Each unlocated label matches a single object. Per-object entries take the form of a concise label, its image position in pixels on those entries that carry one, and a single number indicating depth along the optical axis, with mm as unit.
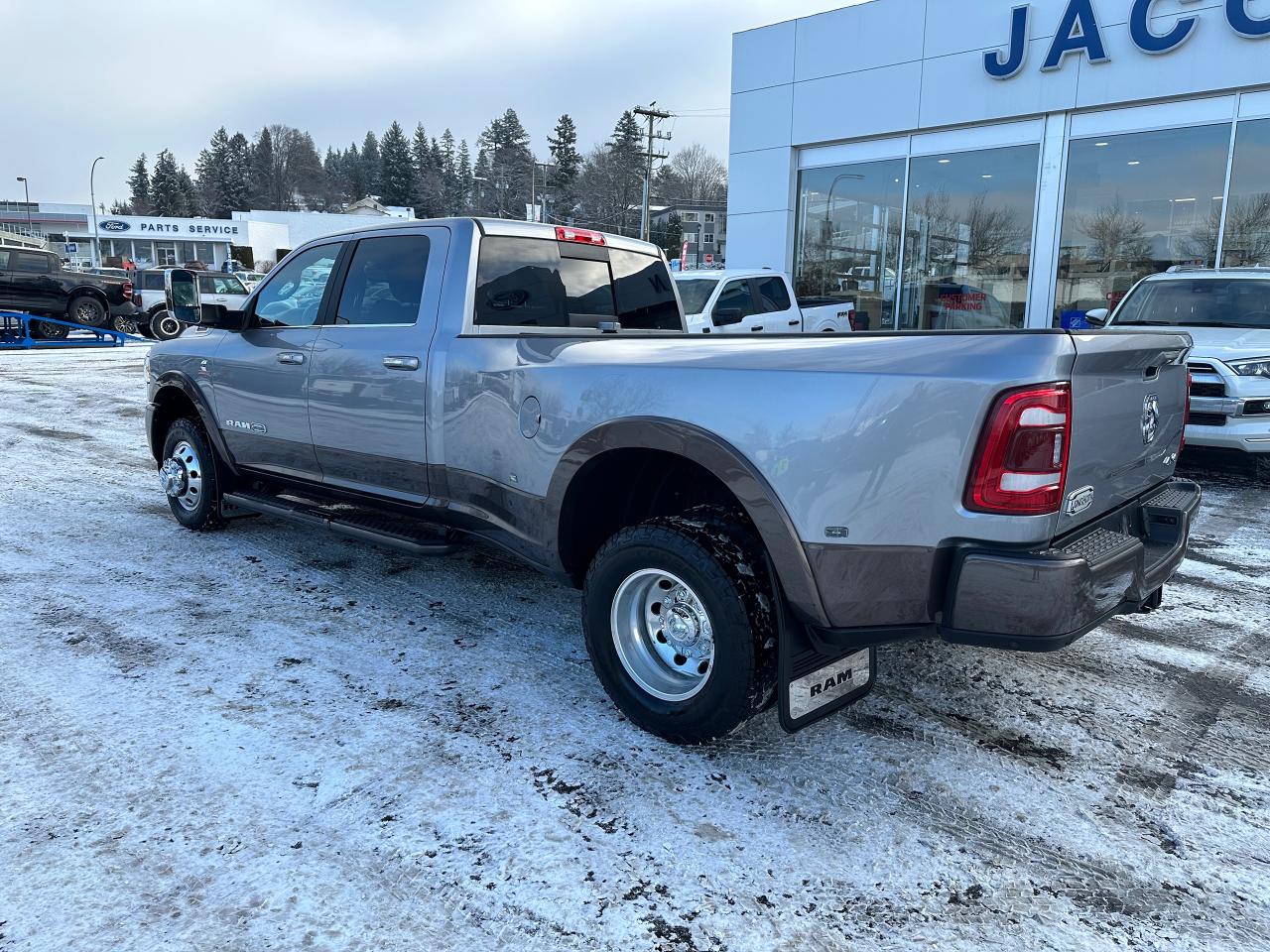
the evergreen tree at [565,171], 94775
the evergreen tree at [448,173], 112812
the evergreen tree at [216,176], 110000
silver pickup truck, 2463
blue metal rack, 18953
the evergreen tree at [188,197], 104938
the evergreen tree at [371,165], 121188
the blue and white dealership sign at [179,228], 74062
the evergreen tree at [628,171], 81250
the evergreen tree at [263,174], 113000
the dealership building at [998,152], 11820
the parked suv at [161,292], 23094
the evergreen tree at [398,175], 106688
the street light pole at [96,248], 65738
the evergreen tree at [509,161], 97438
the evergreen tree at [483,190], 101562
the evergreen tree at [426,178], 109375
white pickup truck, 11703
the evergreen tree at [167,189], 104812
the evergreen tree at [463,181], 114675
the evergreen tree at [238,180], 109688
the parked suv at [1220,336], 7137
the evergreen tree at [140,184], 129750
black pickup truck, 20422
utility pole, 55581
